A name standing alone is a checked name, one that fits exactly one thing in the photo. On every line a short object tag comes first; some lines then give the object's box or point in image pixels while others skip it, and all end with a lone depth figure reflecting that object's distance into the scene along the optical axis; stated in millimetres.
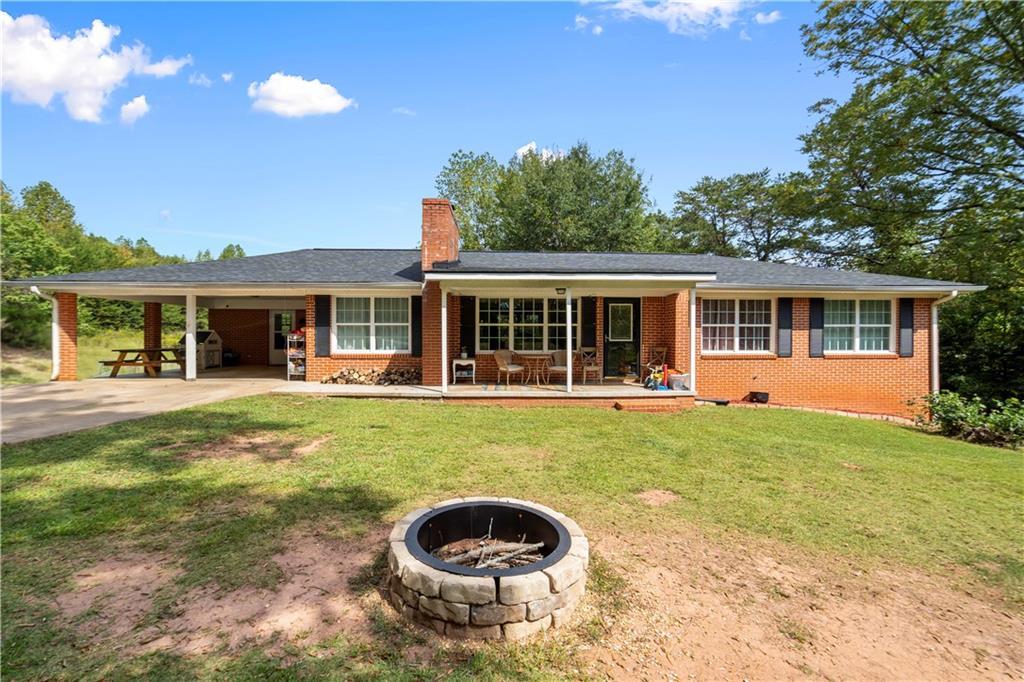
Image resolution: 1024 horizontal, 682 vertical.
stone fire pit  2584
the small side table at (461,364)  11242
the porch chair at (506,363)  10227
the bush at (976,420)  8391
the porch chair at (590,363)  11430
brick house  11062
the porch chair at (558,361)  11734
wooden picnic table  12352
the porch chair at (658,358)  11758
